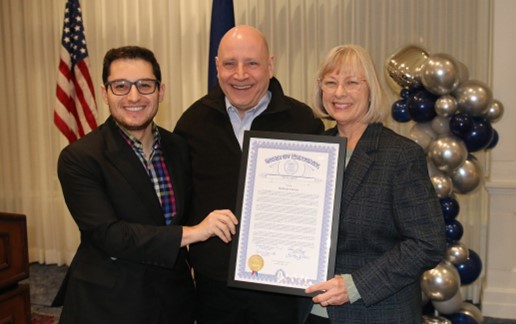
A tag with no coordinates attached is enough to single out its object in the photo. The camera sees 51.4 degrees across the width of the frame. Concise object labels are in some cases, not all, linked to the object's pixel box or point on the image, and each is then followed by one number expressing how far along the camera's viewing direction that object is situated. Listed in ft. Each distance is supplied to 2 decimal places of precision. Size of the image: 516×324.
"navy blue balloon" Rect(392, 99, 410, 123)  13.08
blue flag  15.42
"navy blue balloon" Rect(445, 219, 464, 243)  12.80
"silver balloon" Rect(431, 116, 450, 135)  12.51
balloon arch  12.08
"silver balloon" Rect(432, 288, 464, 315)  12.96
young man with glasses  6.77
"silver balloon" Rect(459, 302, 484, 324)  13.26
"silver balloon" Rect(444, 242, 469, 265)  12.84
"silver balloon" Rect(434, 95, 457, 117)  12.17
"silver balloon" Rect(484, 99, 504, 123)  12.56
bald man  8.05
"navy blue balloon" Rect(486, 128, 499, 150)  12.93
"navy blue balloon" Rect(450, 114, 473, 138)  12.11
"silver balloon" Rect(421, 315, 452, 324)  12.87
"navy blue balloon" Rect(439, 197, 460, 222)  12.53
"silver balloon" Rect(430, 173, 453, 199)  12.34
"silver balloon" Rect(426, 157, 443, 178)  12.50
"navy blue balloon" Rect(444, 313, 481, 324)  13.11
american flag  16.78
